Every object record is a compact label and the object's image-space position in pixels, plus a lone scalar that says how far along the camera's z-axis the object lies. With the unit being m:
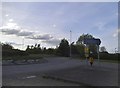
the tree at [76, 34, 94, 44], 35.45
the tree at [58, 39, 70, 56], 31.09
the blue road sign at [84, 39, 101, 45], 8.27
